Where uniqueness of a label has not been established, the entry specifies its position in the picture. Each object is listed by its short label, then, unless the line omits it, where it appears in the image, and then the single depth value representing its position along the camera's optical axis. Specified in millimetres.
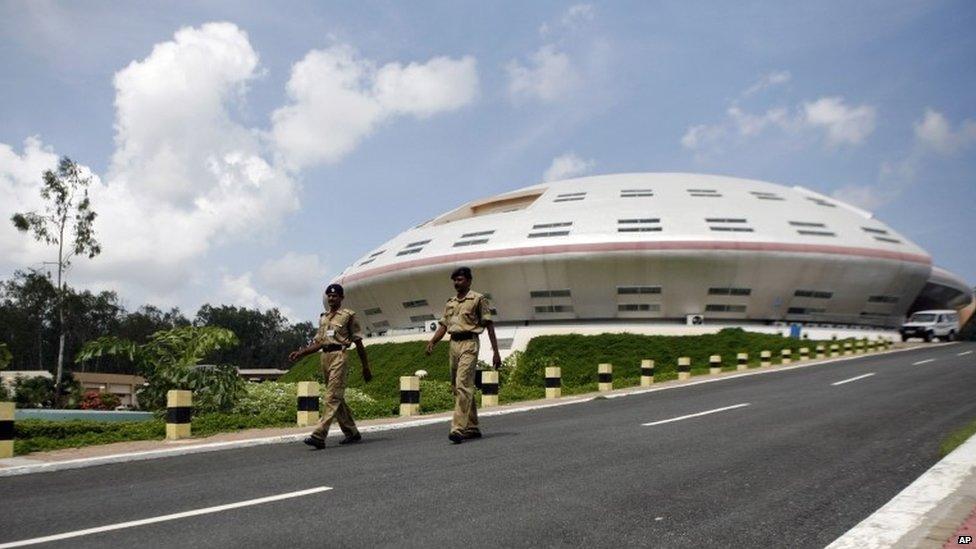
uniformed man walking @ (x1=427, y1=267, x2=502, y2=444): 9109
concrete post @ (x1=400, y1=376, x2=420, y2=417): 13797
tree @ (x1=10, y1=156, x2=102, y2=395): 29922
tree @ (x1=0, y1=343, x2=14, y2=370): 19731
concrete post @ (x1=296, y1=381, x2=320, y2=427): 12023
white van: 44156
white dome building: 45344
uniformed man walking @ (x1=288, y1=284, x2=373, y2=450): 9156
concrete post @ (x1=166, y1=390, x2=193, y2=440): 10398
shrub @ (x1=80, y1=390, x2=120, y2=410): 25797
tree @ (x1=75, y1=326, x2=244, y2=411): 14289
